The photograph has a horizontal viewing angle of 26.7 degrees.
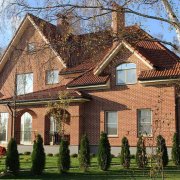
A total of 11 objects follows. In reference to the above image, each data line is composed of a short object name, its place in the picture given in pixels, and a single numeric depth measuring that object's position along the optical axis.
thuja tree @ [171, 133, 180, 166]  19.42
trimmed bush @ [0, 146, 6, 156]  20.82
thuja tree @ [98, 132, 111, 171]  17.23
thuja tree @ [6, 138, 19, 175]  15.92
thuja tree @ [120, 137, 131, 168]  17.61
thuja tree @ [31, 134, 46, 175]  16.03
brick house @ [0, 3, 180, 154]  23.88
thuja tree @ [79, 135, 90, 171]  16.98
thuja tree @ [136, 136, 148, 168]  17.20
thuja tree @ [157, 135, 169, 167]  18.48
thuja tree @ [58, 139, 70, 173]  16.59
